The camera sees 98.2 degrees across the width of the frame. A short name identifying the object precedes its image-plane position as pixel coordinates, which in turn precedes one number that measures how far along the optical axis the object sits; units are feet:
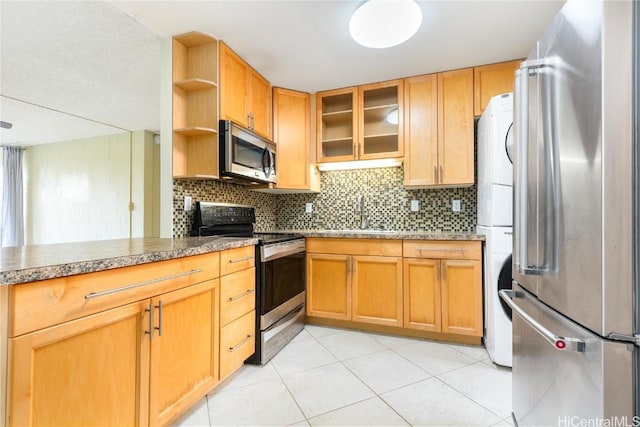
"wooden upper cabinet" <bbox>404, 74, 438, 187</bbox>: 8.29
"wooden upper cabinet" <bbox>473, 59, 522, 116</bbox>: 7.70
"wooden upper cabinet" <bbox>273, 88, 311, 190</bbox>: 9.24
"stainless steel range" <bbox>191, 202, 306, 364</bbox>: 6.34
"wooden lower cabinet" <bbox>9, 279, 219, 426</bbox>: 2.61
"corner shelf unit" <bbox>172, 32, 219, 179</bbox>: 6.48
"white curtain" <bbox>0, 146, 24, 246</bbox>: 15.67
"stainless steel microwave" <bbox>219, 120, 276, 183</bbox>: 6.56
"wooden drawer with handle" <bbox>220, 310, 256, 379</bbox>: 5.18
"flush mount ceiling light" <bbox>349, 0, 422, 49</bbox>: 5.00
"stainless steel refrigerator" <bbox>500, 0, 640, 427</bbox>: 2.10
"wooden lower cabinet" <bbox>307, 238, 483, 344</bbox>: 7.13
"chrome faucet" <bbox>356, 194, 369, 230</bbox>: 9.81
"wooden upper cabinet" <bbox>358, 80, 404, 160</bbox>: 8.74
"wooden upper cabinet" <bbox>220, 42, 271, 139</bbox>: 6.79
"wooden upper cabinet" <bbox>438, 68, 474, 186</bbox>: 7.97
